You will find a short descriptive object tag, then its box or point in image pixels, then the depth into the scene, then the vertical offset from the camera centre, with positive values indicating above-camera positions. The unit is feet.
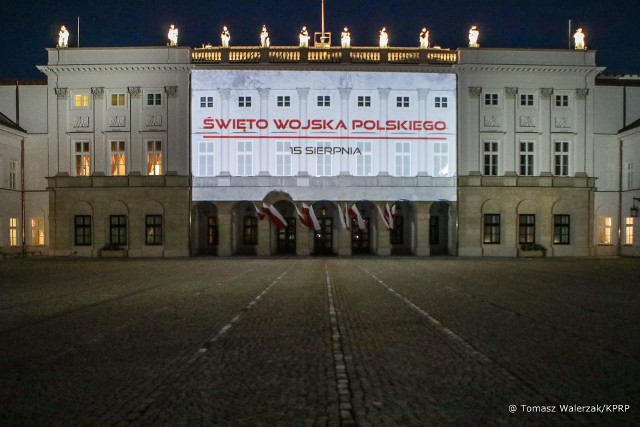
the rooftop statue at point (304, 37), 153.72 +42.40
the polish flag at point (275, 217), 146.00 -1.86
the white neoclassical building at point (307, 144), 152.56 +16.10
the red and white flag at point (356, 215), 139.27 -1.29
